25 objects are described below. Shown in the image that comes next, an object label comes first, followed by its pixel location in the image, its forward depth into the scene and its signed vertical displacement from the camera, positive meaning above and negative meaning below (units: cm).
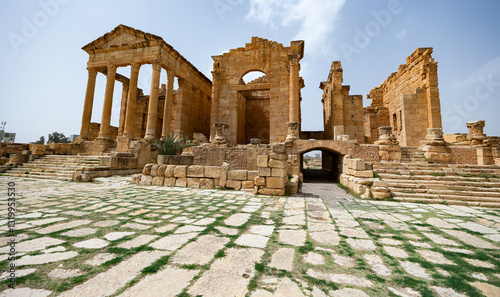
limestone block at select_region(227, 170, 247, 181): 692 -32
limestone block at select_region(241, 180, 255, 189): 675 -60
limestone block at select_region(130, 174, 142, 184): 790 -66
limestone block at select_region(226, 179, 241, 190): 684 -63
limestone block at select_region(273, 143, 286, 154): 612 +56
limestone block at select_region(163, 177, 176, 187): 747 -67
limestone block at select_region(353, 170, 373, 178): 678 -11
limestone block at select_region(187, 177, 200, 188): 720 -64
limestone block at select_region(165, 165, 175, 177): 754 -29
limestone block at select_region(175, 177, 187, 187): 734 -66
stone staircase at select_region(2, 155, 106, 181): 929 -37
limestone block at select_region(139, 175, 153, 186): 766 -66
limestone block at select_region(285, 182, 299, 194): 639 -64
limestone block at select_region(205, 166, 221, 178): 713 -25
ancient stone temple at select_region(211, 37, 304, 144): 1397 +608
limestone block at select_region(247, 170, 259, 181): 684 -30
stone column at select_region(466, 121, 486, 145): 934 +190
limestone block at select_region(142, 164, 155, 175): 780 -29
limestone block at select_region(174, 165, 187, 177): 737 -26
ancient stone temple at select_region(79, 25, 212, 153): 1508 +724
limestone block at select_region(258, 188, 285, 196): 601 -73
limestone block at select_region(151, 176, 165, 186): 756 -67
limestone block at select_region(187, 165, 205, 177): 723 -25
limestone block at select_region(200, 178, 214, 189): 706 -64
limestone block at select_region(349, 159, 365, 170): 692 +19
